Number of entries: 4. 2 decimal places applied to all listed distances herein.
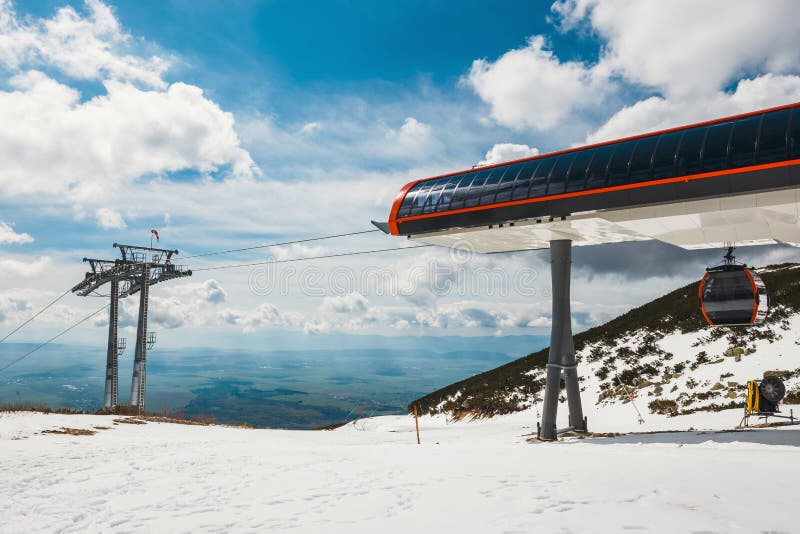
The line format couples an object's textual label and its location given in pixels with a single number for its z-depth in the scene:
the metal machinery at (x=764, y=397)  16.75
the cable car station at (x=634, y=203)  12.45
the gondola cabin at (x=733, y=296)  14.77
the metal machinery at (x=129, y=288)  34.84
